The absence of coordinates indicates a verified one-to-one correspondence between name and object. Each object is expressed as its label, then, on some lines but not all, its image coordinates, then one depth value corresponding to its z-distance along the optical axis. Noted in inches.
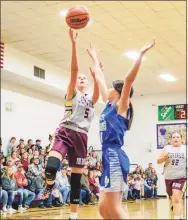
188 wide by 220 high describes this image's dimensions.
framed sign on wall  725.3
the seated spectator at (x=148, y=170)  686.1
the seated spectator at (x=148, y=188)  665.0
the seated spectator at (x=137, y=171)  640.9
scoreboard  726.5
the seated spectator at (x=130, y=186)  604.1
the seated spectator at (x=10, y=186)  394.3
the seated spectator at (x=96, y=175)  522.9
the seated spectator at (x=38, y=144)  519.5
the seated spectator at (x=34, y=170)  436.8
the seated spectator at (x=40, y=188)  435.2
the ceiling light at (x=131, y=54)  493.4
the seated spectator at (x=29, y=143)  503.6
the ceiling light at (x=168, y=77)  606.9
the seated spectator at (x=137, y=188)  610.9
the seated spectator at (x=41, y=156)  474.2
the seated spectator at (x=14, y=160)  421.7
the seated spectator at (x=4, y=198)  383.2
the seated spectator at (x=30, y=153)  468.4
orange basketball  194.5
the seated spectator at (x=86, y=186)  489.4
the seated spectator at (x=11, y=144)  492.5
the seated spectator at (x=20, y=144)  484.2
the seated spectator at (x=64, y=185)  466.7
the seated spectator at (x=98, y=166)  556.8
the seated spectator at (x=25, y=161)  455.2
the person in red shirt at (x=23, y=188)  414.6
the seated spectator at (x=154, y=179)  692.4
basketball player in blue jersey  139.2
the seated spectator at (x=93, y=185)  510.9
